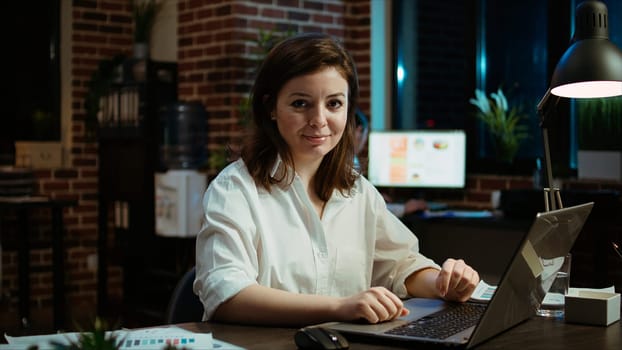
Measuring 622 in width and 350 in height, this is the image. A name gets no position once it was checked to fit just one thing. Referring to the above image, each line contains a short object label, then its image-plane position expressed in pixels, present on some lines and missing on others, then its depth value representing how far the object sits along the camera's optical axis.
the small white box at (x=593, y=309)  1.62
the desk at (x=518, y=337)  1.43
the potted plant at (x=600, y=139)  4.01
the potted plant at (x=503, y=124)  4.64
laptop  1.37
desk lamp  1.69
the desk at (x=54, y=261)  5.03
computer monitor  4.66
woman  1.66
